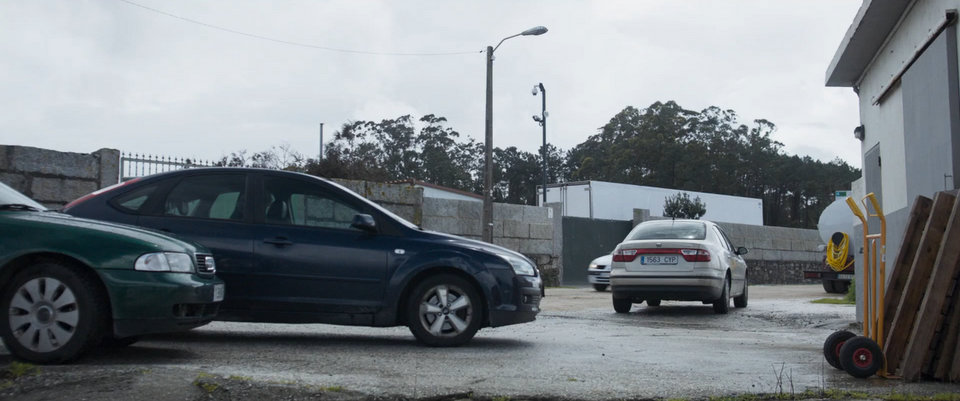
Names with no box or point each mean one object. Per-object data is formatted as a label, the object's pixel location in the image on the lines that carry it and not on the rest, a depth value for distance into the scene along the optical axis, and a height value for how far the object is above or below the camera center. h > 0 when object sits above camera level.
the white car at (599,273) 21.72 -0.19
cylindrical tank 21.33 +1.13
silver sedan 12.45 -0.02
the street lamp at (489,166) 21.17 +2.51
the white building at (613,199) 38.47 +3.05
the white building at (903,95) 6.96 +1.59
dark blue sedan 7.29 +0.07
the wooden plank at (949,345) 5.47 -0.48
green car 5.67 -0.14
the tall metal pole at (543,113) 36.72 +6.25
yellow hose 7.90 +0.08
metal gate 26.02 +0.68
